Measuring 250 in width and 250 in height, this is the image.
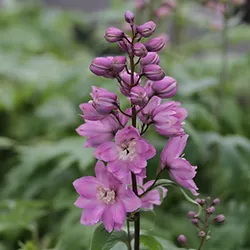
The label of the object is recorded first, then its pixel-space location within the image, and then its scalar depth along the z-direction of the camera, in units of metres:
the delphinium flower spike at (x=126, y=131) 0.95
